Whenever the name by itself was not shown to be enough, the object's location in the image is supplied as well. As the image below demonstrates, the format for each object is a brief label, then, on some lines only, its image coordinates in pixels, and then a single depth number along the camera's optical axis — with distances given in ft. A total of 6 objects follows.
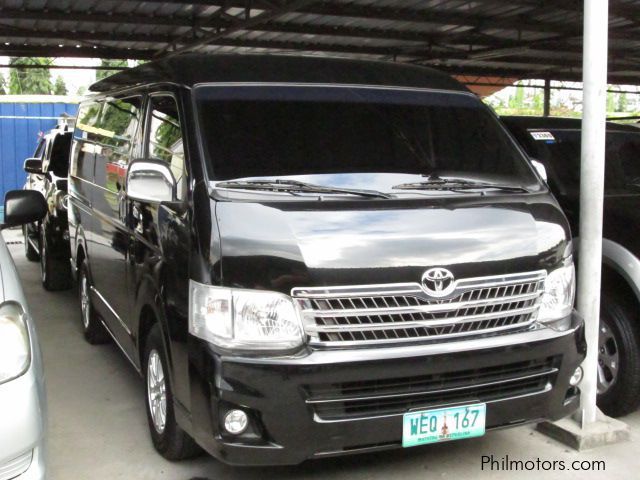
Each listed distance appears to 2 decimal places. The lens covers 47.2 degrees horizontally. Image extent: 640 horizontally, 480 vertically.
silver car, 8.48
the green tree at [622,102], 123.50
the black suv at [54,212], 25.88
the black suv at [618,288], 14.35
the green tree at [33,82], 150.61
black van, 10.05
